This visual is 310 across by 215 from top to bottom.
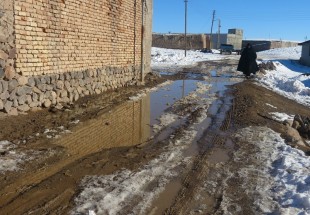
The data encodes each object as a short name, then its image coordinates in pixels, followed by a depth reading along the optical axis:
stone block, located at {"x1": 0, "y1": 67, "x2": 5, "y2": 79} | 5.01
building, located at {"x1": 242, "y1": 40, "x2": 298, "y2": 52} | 54.26
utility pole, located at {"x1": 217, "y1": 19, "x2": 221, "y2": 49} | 53.86
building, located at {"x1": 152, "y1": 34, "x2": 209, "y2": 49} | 50.40
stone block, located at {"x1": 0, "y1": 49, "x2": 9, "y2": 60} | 5.02
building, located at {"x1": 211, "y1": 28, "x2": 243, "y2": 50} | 49.64
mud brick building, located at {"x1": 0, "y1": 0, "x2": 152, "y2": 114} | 5.20
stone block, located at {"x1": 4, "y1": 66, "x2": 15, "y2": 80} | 5.10
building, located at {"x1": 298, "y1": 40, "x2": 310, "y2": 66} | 26.91
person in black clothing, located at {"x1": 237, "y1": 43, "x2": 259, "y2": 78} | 14.37
